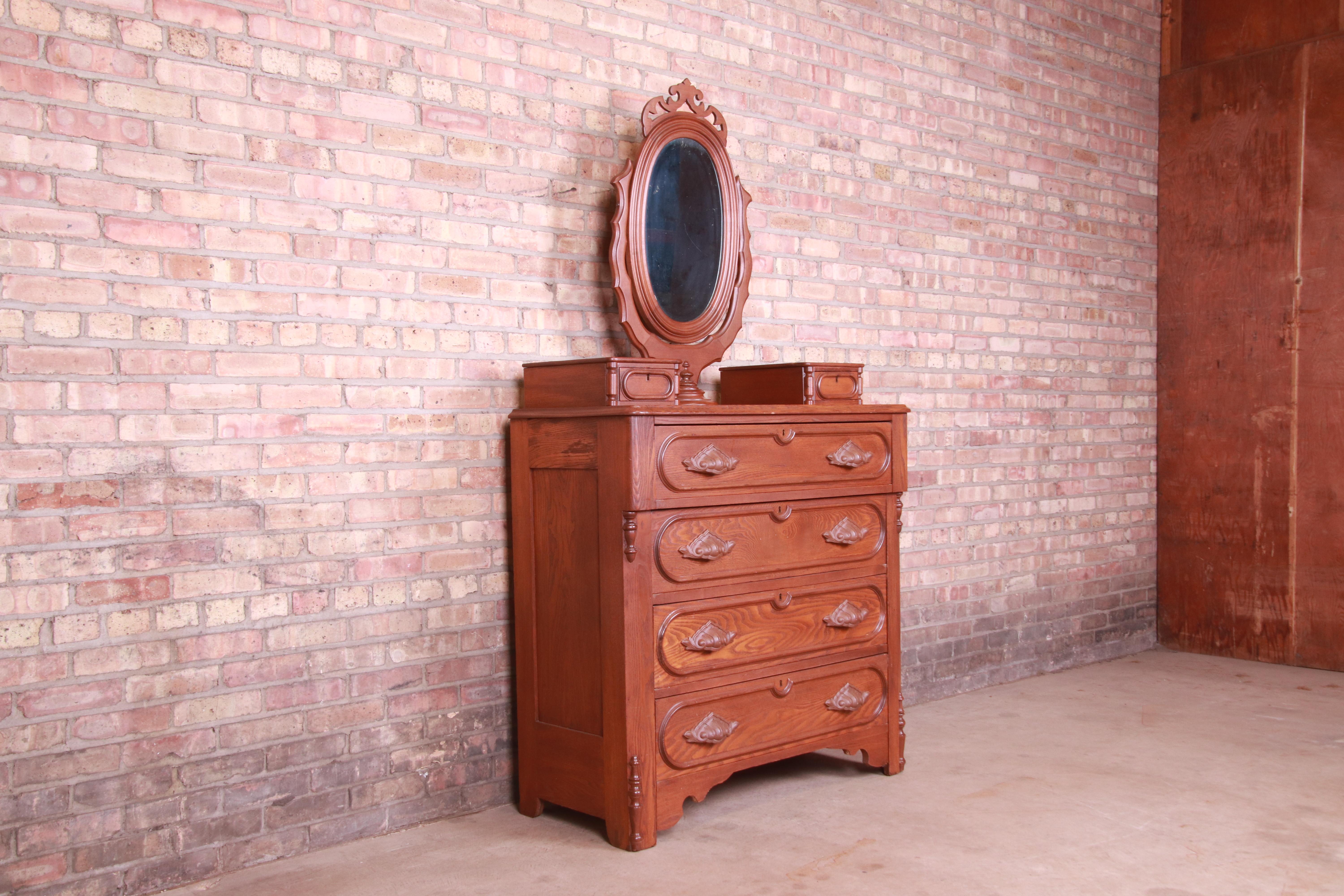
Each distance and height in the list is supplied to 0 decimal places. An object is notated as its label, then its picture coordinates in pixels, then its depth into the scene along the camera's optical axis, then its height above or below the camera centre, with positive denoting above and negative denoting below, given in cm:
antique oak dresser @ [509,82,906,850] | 305 -43
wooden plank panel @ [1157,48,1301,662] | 534 +17
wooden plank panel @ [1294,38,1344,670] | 513 +2
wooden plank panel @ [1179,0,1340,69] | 516 +171
